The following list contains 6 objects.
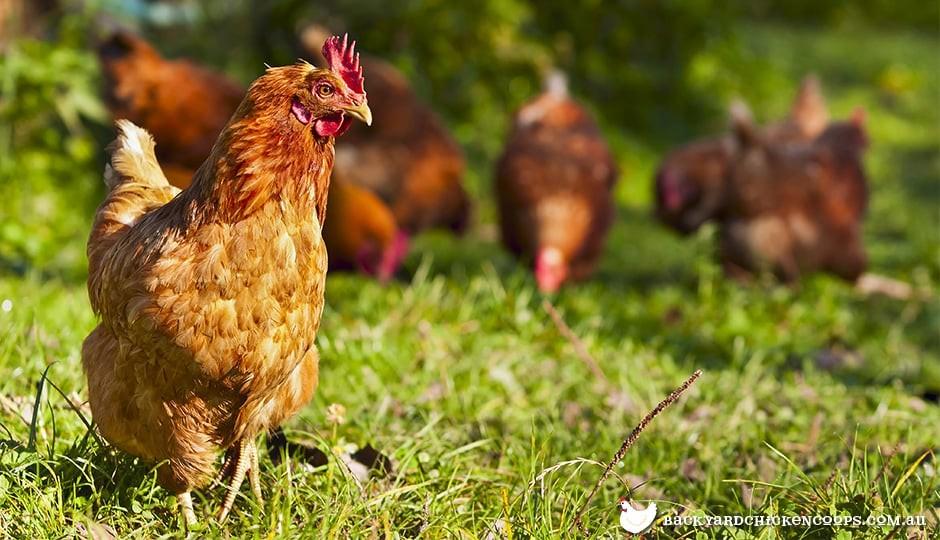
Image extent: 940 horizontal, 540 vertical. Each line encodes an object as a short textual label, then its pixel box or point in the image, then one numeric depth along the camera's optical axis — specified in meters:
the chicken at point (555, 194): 6.05
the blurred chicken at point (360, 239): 5.93
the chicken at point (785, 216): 6.40
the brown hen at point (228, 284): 2.33
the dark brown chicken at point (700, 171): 7.46
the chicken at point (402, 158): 6.87
